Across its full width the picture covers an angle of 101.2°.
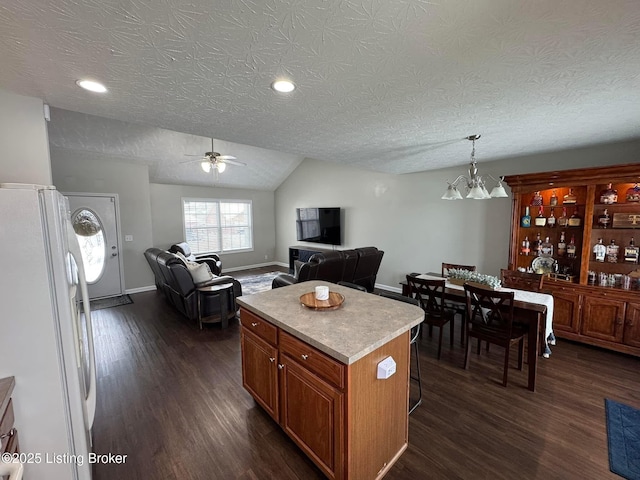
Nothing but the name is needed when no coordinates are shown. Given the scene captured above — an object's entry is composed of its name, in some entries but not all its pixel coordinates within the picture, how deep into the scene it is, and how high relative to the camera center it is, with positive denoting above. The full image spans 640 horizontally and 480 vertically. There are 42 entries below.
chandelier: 2.79 +0.27
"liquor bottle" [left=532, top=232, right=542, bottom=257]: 3.62 -0.44
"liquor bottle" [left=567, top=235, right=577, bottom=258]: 3.35 -0.44
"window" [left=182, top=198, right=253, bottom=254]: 6.98 -0.15
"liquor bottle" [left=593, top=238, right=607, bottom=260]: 3.17 -0.46
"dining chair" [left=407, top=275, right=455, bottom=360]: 2.89 -0.99
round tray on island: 1.83 -0.62
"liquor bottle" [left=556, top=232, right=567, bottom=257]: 3.45 -0.44
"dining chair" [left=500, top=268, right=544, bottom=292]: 3.32 -0.85
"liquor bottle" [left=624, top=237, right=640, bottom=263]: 2.96 -0.46
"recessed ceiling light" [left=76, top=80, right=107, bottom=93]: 1.67 +0.89
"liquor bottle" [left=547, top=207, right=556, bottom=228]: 3.47 -0.10
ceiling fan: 4.42 +1.01
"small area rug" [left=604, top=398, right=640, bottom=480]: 1.66 -1.60
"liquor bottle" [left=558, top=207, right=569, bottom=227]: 3.38 -0.08
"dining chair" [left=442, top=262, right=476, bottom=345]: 3.15 -1.10
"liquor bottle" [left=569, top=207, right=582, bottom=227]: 3.28 -0.07
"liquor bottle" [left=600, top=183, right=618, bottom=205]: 3.05 +0.20
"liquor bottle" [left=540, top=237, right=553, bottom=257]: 3.54 -0.47
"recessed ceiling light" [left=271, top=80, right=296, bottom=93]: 1.69 +0.88
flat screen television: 6.48 -0.19
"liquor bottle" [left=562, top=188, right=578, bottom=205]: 3.32 +0.19
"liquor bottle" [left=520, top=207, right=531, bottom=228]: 3.60 -0.08
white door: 4.90 -0.33
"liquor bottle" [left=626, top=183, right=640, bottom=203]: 2.91 +0.20
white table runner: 2.58 -0.86
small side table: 3.67 -1.07
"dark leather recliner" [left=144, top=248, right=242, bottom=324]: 3.66 -1.02
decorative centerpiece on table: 2.86 -0.73
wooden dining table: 2.37 -1.02
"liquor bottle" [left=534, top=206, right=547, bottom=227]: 3.51 -0.07
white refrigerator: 1.01 -0.45
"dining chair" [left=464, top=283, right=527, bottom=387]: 2.41 -1.06
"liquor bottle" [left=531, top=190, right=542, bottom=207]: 3.56 +0.19
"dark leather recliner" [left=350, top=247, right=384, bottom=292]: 4.57 -0.90
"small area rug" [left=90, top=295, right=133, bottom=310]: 4.68 -1.49
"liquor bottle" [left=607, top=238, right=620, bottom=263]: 3.12 -0.47
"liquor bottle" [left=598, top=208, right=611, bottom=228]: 3.11 -0.08
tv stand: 6.86 -0.94
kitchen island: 1.35 -0.93
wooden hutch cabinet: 2.89 -0.40
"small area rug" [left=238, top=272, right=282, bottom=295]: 5.54 -1.48
